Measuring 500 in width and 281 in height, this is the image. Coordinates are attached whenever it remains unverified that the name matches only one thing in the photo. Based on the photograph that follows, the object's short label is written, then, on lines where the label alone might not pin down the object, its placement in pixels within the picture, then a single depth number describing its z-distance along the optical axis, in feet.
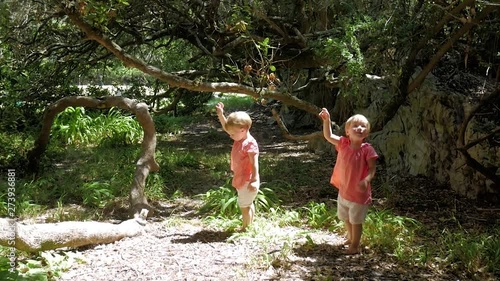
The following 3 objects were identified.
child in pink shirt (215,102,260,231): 15.87
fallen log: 12.75
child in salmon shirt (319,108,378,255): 14.32
